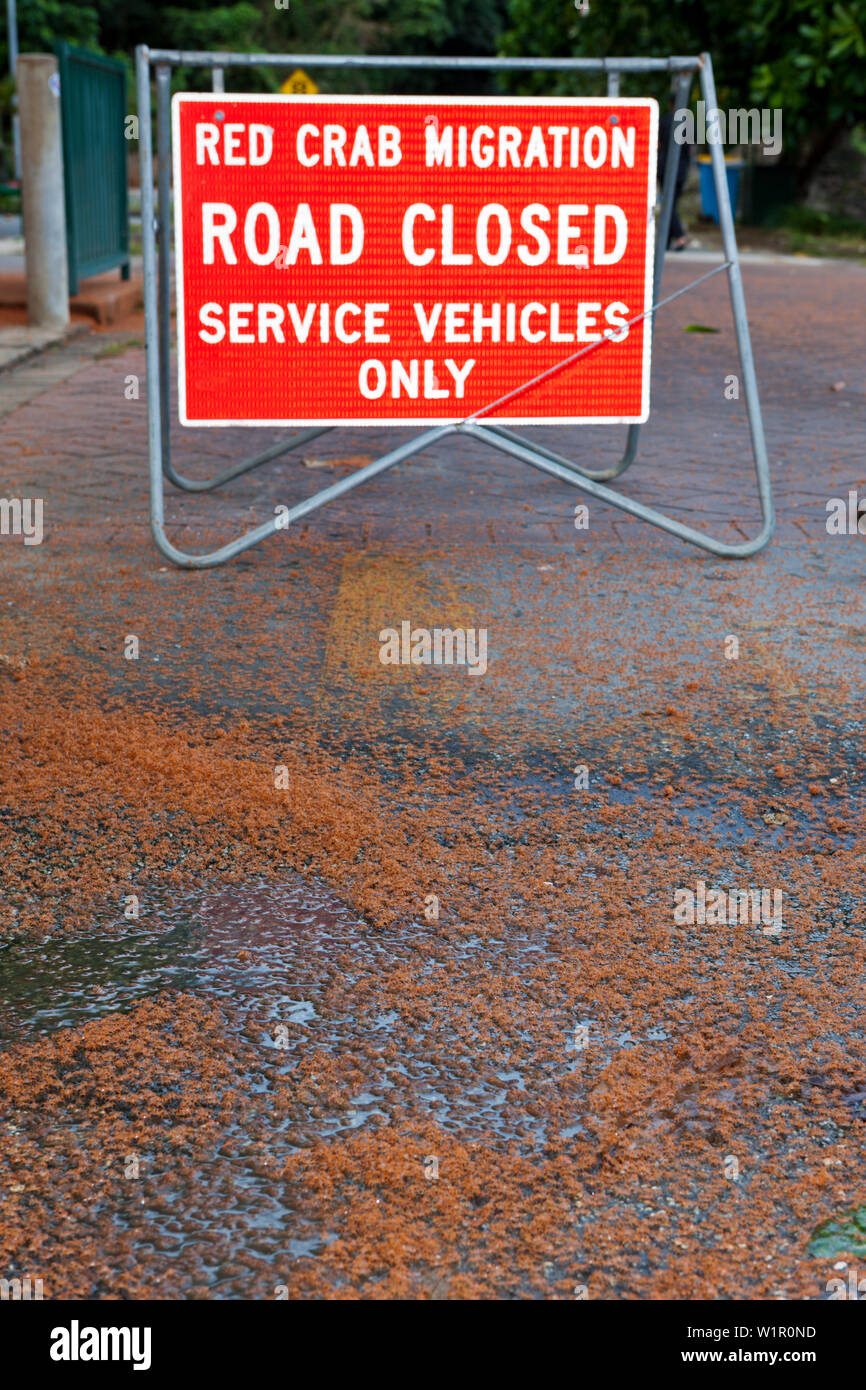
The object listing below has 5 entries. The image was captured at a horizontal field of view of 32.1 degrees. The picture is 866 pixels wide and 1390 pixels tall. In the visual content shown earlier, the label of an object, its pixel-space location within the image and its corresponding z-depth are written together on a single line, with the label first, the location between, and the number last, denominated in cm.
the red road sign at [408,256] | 471
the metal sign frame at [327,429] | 466
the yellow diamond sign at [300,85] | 1822
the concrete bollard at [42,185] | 999
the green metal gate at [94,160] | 1030
